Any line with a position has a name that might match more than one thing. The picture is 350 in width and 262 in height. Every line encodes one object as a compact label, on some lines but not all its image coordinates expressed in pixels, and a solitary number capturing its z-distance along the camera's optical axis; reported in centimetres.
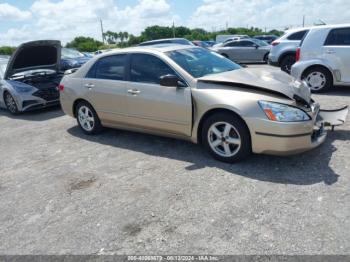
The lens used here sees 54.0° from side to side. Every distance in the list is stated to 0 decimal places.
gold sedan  399
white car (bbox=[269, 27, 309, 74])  1139
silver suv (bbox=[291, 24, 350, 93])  791
